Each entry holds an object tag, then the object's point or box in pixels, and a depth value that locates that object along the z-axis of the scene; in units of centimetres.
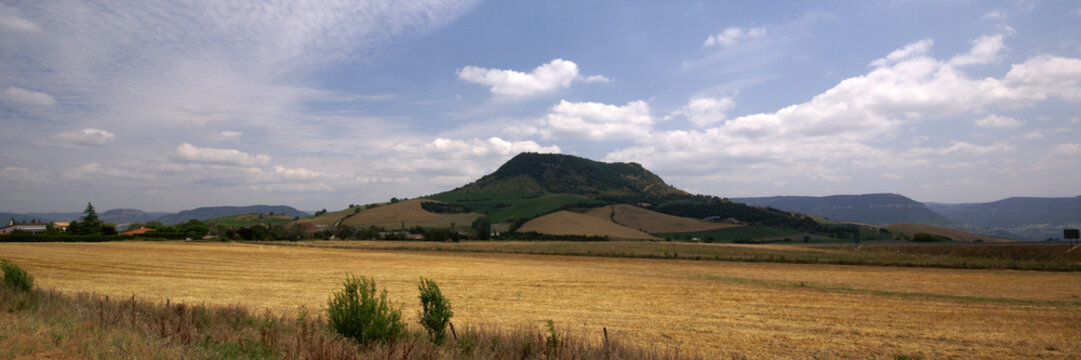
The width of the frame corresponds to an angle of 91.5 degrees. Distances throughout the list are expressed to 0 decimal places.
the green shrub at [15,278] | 1271
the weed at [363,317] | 886
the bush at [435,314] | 968
